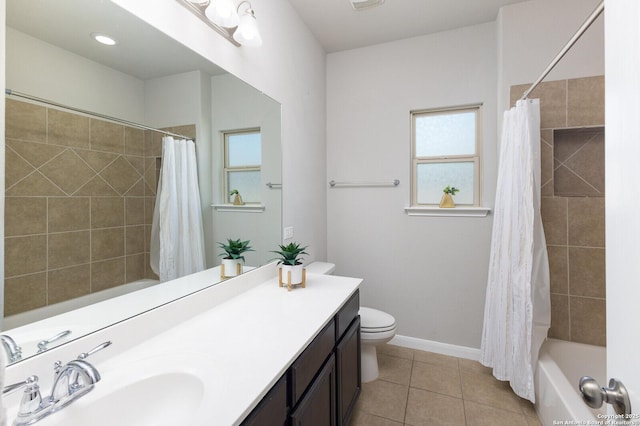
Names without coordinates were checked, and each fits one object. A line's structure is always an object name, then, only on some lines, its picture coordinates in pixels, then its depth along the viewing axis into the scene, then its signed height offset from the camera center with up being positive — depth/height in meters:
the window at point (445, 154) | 2.45 +0.48
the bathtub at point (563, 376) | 1.42 -0.99
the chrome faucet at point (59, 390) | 0.64 -0.44
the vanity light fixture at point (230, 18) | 1.32 +0.93
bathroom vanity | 0.75 -0.48
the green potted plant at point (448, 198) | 2.45 +0.10
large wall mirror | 0.77 +0.18
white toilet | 2.01 -0.87
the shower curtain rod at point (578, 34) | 1.03 +0.75
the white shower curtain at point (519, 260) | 1.81 -0.33
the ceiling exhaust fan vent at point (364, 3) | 2.04 +1.48
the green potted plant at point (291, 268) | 1.64 -0.34
